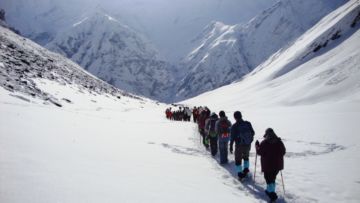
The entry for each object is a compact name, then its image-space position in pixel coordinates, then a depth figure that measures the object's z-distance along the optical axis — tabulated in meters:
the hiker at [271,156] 11.27
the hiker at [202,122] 22.45
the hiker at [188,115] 50.97
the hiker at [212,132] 17.84
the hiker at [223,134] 16.20
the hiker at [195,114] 42.16
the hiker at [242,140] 13.72
